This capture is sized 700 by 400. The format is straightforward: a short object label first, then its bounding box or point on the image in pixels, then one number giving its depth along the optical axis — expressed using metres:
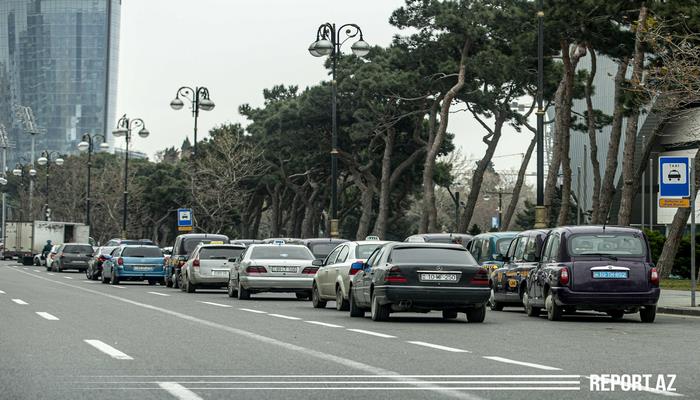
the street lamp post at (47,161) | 99.40
